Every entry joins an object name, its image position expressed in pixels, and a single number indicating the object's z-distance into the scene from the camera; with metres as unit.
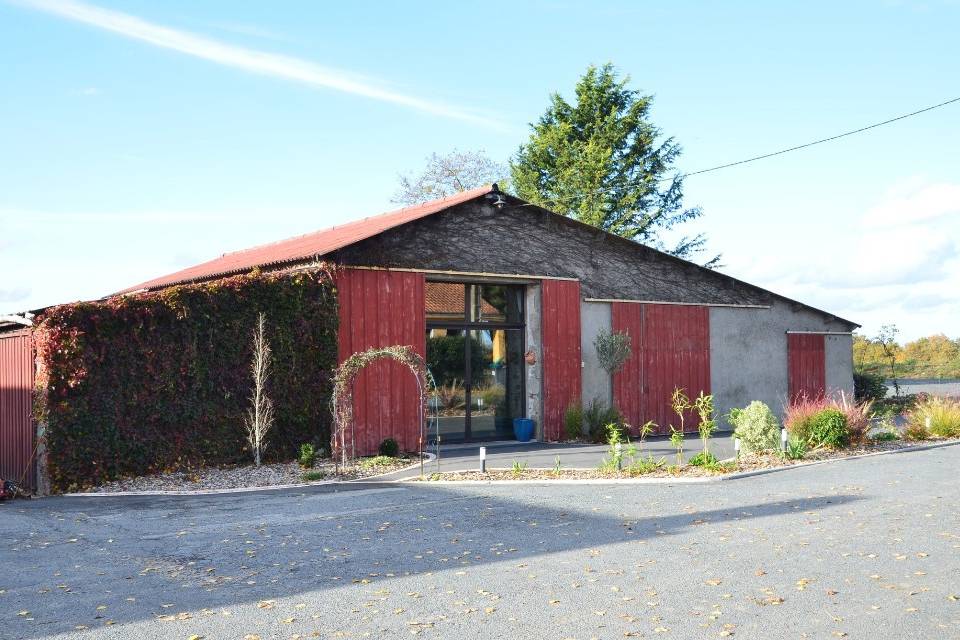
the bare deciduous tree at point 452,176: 41.28
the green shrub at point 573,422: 18.73
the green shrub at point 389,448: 15.98
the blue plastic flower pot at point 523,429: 18.66
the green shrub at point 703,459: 13.80
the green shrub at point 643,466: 13.41
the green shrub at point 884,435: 17.30
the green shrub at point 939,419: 18.36
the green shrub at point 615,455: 13.59
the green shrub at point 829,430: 15.68
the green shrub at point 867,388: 27.33
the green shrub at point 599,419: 18.61
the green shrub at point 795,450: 14.76
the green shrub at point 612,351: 19.52
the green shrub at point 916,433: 17.94
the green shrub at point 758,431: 15.25
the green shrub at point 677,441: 14.04
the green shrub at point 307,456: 14.55
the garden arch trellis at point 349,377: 14.20
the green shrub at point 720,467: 13.50
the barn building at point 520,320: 16.48
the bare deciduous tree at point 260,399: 14.89
